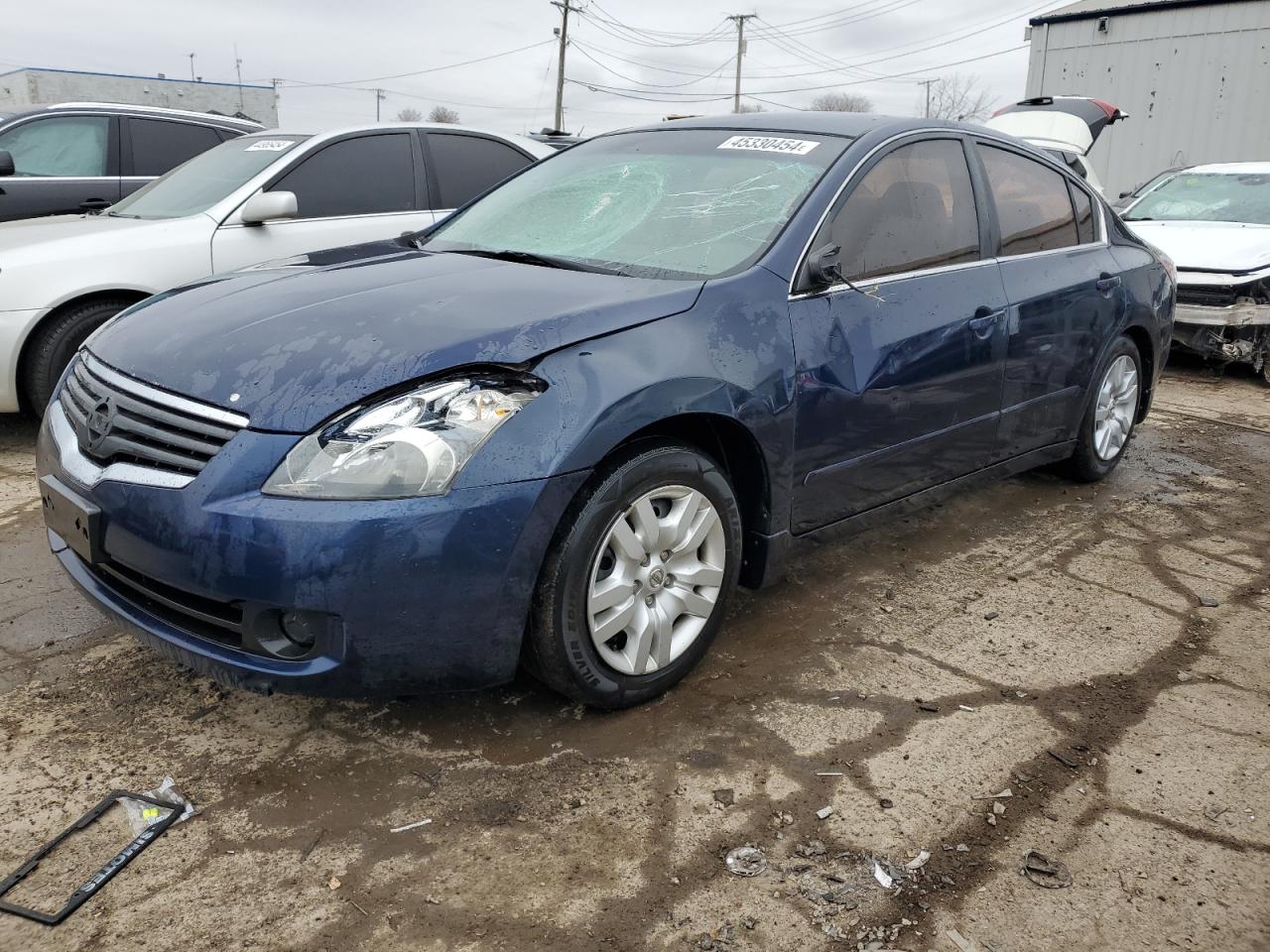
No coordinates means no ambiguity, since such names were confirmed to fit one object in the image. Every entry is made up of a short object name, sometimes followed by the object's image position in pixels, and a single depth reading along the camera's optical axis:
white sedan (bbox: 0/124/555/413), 4.79
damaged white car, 7.41
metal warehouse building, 13.97
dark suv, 6.76
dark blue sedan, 2.28
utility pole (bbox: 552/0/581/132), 39.19
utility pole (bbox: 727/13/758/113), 48.22
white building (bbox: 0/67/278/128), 27.19
